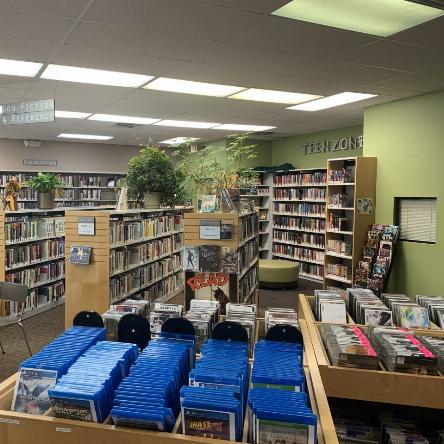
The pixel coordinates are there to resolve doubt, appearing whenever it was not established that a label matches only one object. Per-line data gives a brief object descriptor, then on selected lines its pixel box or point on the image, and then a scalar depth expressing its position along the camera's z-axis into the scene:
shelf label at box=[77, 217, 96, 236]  5.07
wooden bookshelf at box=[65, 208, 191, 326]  5.11
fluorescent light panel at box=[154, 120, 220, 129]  8.33
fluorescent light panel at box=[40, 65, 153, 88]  4.79
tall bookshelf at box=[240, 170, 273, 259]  10.45
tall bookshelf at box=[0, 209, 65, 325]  6.02
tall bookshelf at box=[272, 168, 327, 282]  9.12
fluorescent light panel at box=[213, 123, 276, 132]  8.85
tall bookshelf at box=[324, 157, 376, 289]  6.68
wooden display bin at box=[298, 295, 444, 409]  2.00
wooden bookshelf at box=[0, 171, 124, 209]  11.32
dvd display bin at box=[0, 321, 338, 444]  1.40
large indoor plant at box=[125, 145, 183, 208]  6.08
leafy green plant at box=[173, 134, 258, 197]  5.28
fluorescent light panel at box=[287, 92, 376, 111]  6.11
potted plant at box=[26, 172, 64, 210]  6.48
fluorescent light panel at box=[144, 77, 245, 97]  5.33
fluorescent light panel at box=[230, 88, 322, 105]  5.87
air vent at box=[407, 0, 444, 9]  2.86
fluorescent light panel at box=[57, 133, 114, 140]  10.50
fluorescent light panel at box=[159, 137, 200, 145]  10.81
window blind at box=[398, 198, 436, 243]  5.91
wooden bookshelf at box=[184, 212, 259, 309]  4.63
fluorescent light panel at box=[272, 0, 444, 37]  3.15
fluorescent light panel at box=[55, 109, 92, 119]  7.35
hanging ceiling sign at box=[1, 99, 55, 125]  5.21
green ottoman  8.22
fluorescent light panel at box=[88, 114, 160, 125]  7.76
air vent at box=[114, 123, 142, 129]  8.69
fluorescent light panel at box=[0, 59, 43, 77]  4.52
